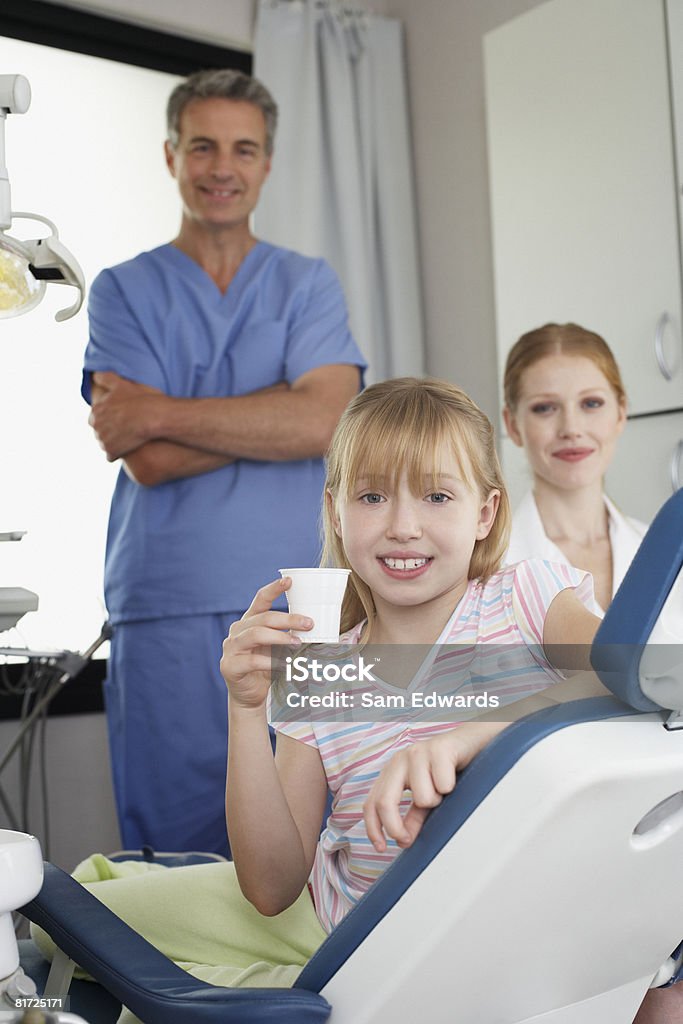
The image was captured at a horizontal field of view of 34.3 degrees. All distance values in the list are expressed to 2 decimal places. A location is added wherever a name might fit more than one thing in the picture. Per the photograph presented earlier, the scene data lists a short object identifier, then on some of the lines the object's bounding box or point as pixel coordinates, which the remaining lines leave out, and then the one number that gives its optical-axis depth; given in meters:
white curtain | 2.99
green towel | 1.19
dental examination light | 1.18
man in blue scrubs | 2.16
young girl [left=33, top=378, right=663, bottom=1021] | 1.12
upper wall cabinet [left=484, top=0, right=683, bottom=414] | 2.39
